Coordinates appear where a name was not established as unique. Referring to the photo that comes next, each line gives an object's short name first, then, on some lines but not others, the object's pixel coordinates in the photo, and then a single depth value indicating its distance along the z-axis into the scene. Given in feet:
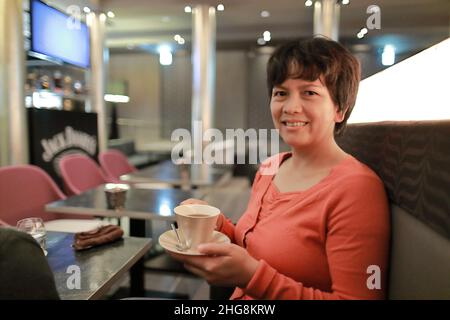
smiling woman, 1.94
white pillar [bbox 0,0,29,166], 8.11
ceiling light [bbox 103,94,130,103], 22.78
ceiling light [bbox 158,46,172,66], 13.88
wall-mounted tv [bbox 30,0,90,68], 8.73
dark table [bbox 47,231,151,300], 2.52
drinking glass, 3.17
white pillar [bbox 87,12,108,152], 13.12
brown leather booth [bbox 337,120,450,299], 1.57
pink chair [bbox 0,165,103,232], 5.63
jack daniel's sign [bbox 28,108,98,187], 9.22
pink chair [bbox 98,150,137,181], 9.96
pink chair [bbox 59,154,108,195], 7.51
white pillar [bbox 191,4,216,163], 13.06
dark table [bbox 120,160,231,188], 7.87
